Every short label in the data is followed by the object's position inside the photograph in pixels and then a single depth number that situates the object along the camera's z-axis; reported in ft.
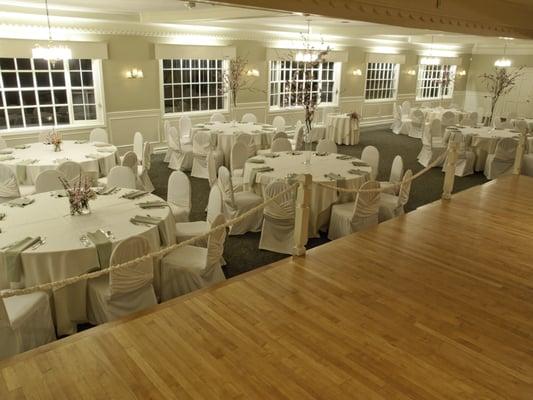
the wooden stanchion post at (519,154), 27.53
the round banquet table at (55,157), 21.08
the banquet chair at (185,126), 34.68
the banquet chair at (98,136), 28.66
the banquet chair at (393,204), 19.81
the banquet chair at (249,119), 36.89
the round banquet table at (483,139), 31.78
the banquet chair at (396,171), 21.33
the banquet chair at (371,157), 23.52
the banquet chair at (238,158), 24.57
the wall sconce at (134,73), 33.58
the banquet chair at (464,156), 31.83
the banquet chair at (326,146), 25.63
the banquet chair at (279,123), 36.80
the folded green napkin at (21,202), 15.30
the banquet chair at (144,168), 24.30
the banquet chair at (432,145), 33.35
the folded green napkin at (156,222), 13.85
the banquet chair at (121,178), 19.02
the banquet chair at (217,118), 36.35
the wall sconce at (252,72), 41.04
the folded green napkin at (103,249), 12.28
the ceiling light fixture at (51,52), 24.08
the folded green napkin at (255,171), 20.47
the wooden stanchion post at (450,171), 21.87
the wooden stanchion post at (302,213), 14.88
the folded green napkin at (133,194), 16.15
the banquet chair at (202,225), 16.05
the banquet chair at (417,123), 45.57
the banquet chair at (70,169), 19.86
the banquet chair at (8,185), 19.20
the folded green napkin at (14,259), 11.72
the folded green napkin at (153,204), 15.24
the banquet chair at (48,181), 18.01
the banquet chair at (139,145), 26.86
